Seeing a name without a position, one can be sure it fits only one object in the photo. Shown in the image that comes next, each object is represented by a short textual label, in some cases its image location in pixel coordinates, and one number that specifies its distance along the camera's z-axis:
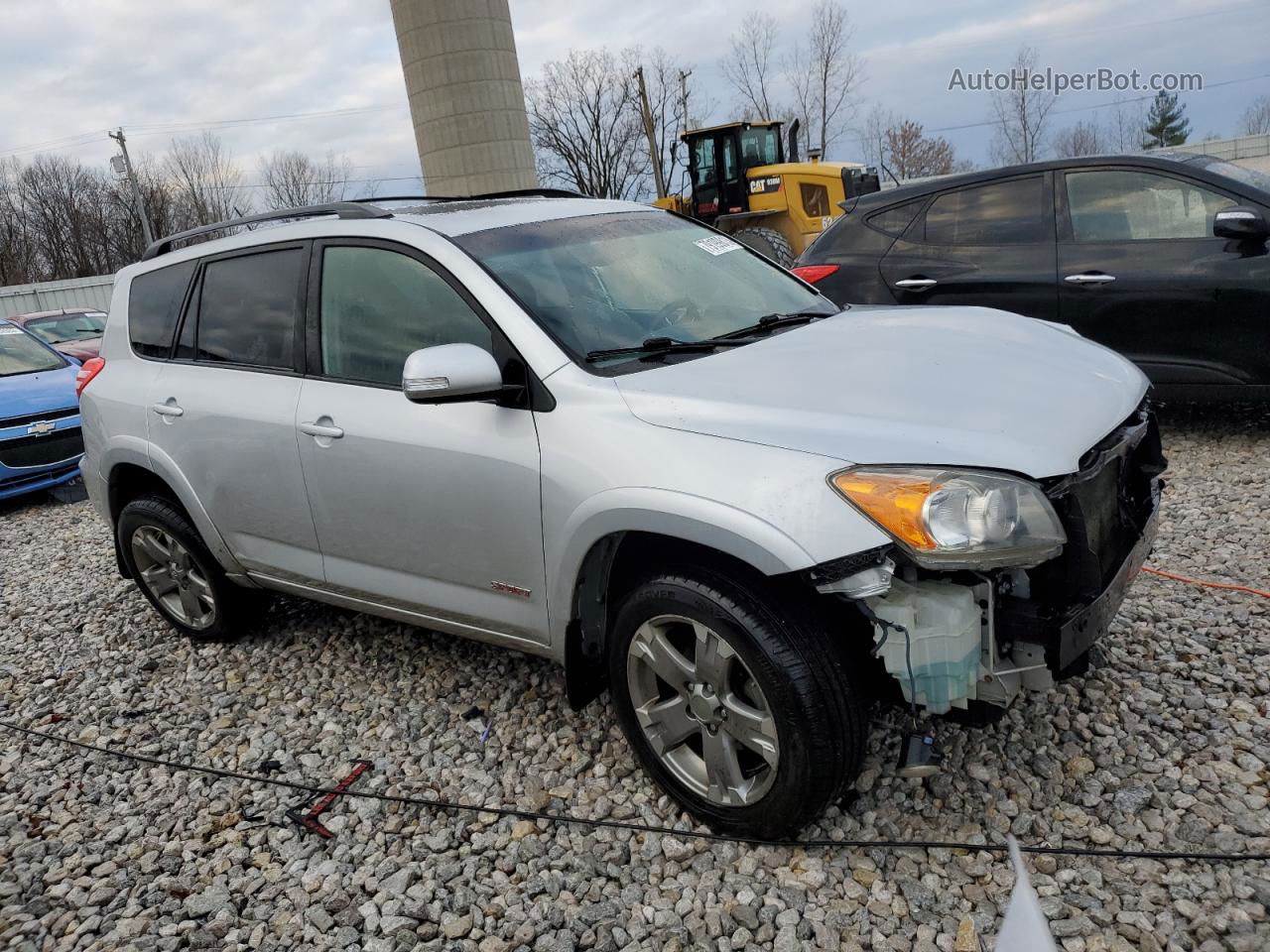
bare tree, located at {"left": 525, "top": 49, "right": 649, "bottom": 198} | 44.72
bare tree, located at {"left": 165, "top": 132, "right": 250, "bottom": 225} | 50.19
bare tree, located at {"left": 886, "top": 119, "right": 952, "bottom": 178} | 53.66
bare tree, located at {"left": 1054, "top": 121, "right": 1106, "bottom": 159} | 53.25
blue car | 8.18
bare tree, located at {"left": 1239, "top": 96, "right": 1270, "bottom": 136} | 53.78
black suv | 5.14
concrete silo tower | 20.08
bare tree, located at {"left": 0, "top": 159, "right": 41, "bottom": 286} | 45.88
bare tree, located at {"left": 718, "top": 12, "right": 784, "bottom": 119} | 46.54
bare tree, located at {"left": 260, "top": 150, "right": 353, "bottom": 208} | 51.00
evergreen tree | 57.97
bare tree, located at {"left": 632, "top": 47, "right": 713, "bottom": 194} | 45.64
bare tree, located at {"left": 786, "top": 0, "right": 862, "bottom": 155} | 46.34
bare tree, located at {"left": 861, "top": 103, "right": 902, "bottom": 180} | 53.84
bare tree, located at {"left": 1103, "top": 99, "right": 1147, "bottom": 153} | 51.32
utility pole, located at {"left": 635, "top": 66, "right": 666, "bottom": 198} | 38.08
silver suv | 2.25
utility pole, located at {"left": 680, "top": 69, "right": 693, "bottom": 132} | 45.88
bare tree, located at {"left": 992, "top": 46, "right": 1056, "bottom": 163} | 47.00
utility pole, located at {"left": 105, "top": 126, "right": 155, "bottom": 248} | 40.28
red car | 14.93
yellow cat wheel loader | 14.77
